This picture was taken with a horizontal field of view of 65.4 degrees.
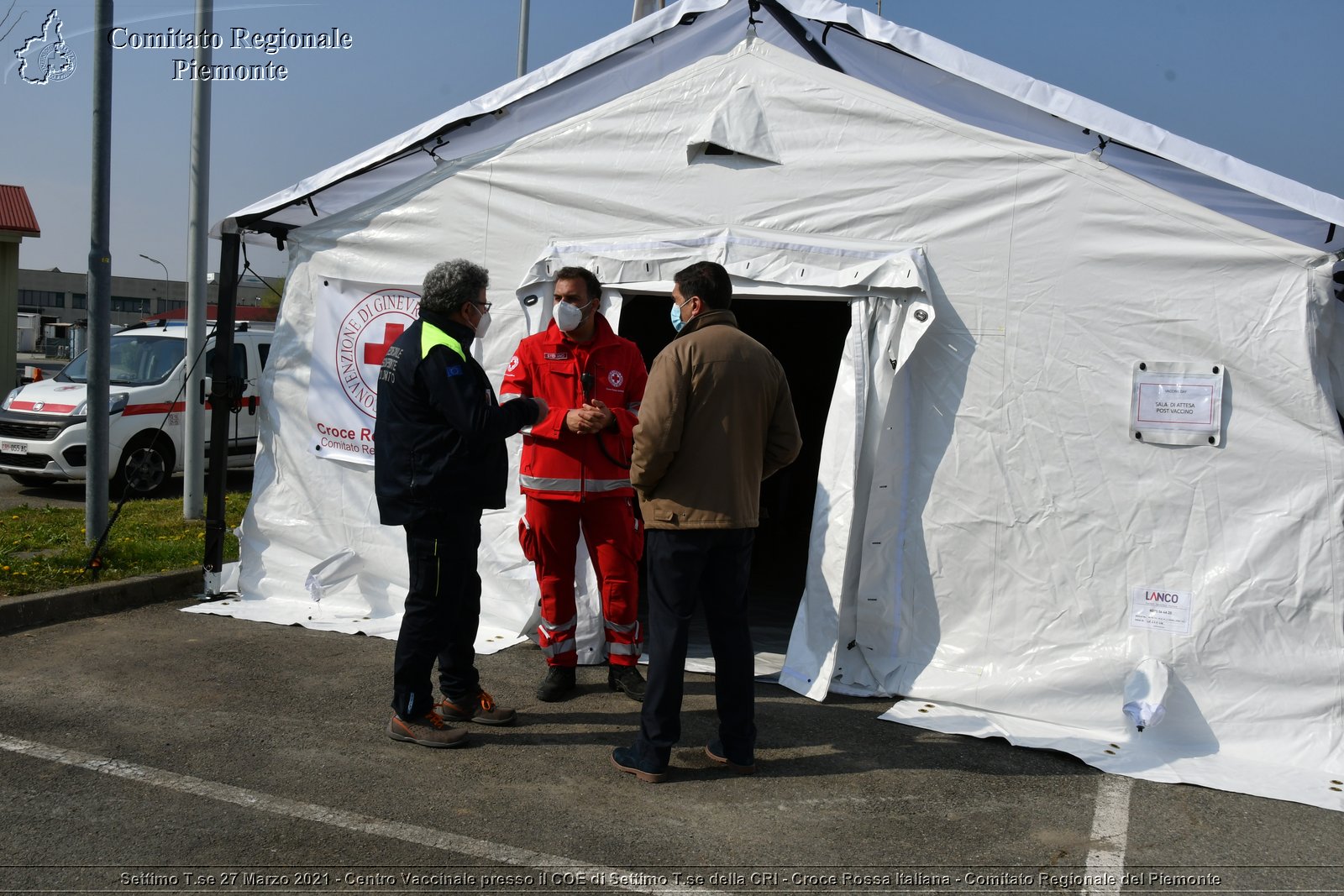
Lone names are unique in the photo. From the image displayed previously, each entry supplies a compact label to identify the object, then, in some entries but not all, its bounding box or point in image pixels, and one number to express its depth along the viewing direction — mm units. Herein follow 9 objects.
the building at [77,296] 71375
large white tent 4672
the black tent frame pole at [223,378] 6383
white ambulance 10555
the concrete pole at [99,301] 7199
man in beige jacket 4008
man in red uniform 4918
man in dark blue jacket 4141
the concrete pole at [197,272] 8766
